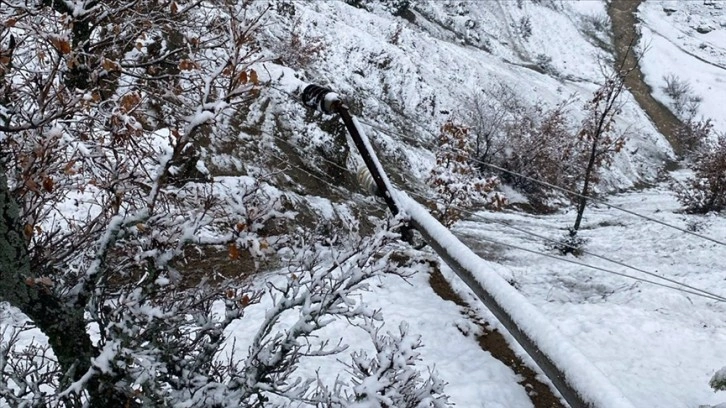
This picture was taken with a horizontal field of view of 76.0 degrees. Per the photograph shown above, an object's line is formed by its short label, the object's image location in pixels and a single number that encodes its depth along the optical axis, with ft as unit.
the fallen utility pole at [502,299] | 11.28
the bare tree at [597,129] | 39.22
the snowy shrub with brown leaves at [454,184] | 34.73
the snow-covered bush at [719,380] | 13.12
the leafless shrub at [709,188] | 52.19
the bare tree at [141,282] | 7.95
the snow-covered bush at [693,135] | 89.36
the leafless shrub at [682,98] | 102.73
